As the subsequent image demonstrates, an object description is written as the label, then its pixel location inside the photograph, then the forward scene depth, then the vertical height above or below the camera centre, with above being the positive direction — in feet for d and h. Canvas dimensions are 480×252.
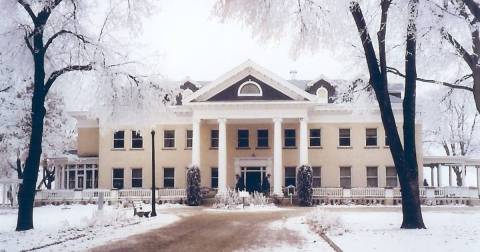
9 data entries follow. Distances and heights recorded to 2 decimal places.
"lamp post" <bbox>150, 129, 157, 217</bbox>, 85.59 -3.25
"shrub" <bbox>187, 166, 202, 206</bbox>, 120.88 -4.28
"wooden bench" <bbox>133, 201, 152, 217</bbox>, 81.76 -6.43
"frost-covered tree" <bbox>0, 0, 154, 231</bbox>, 60.85 +13.99
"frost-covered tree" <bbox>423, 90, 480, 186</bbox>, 183.49 +9.83
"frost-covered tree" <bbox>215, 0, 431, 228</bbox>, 49.42 +12.82
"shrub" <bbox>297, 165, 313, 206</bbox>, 119.24 -3.91
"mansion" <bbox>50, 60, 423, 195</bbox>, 139.13 +3.87
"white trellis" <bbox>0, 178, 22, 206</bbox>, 110.52 -4.41
